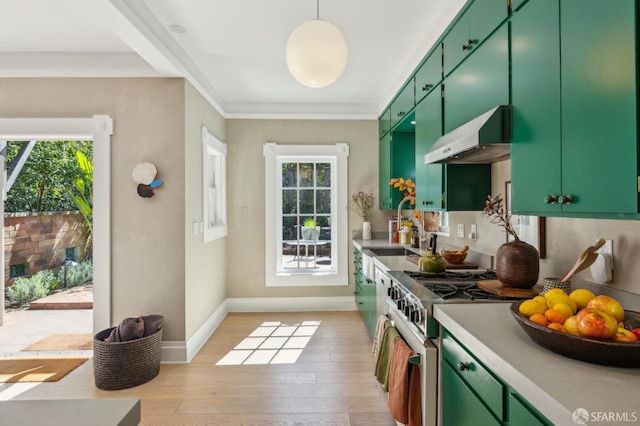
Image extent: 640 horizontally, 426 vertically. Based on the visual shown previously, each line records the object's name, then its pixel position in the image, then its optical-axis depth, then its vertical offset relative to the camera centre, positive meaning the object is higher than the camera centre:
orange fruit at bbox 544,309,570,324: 1.11 -0.32
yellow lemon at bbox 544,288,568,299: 1.21 -0.27
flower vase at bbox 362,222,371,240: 4.57 -0.22
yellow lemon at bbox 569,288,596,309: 1.19 -0.28
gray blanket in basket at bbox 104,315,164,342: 2.82 -0.93
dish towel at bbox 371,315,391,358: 2.26 -0.78
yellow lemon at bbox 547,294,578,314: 1.16 -0.29
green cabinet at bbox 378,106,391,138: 4.12 +1.12
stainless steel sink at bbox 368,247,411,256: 3.69 -0.39
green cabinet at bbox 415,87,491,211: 2.48 +0.23
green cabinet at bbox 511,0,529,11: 1.54 +0.93
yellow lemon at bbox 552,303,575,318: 1.11 -0.30
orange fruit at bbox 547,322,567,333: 1.06 -0.34
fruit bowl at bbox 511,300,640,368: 0.92 -0.37
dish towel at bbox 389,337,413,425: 1.74 -0.86
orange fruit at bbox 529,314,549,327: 1.12 -0.34
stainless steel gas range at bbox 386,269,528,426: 1.61 -0.48
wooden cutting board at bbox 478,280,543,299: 1.66 -0.37
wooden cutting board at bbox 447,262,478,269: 2.49 -0.37
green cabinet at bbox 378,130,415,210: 4.08 +0.65
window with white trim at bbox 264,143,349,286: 4.70 +0.00
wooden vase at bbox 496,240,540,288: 1.70 -0.25
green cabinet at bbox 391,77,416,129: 3.18 +1.08
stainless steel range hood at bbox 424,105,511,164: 1.61 +0.36
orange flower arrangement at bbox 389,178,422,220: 3.82 +0.30
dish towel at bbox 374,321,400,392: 2.08 -0.85
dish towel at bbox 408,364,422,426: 1.71 -0.90
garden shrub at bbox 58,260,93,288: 5.50 -0.92
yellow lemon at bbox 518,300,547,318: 1.17 -0.32
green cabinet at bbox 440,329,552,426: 1.00 -0.60
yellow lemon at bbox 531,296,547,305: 1.20 -0.30
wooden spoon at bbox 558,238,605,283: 1.43 -0.19
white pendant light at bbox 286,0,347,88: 1.96 +0.91
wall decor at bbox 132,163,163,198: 3.07 +0.31
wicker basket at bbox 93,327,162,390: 2.72 -1.15
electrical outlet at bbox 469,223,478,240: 2.73 -0.15
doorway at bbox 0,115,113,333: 3.11 +0.15
